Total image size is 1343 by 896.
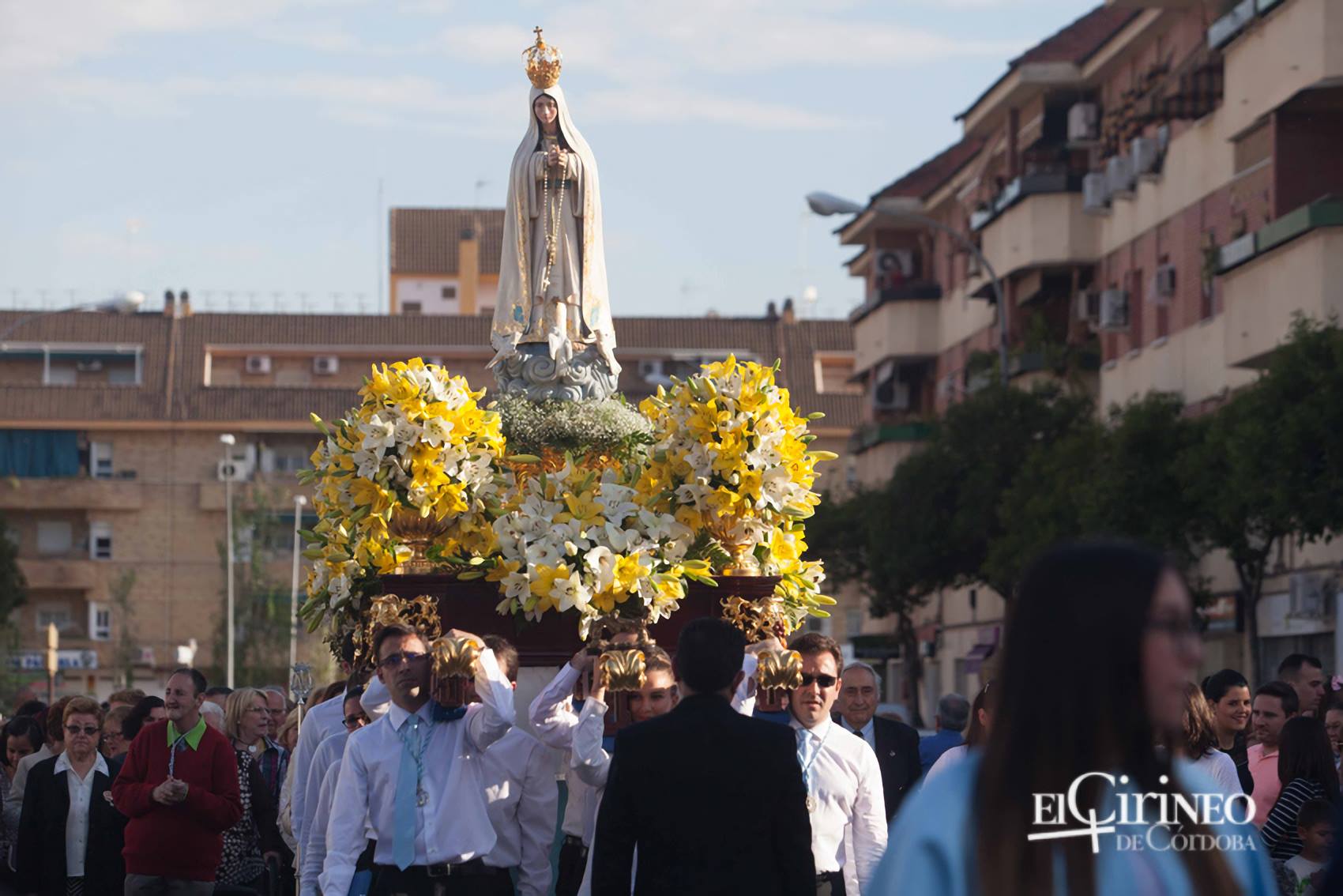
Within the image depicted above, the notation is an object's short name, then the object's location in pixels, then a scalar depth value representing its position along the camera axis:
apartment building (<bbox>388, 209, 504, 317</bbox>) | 99.25
